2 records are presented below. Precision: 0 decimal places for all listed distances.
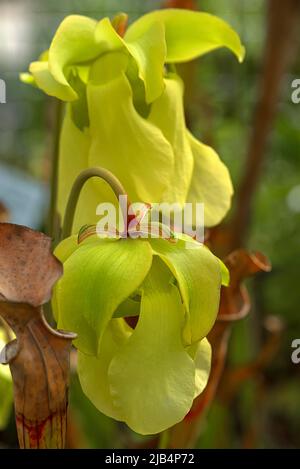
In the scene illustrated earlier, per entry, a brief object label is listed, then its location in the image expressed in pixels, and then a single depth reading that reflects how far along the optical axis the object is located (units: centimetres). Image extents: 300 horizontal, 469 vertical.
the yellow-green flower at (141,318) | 42
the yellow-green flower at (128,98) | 46
